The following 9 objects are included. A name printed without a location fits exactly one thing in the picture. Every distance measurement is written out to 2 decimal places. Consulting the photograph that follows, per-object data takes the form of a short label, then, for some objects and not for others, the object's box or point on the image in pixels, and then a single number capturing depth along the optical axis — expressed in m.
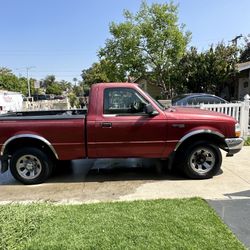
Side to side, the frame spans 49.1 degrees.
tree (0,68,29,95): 57.67
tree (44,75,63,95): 98.25
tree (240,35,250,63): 31.91
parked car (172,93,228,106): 12.12
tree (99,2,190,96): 26.62
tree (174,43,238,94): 20.12
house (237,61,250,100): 19.30
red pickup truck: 5.31
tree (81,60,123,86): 29.94
